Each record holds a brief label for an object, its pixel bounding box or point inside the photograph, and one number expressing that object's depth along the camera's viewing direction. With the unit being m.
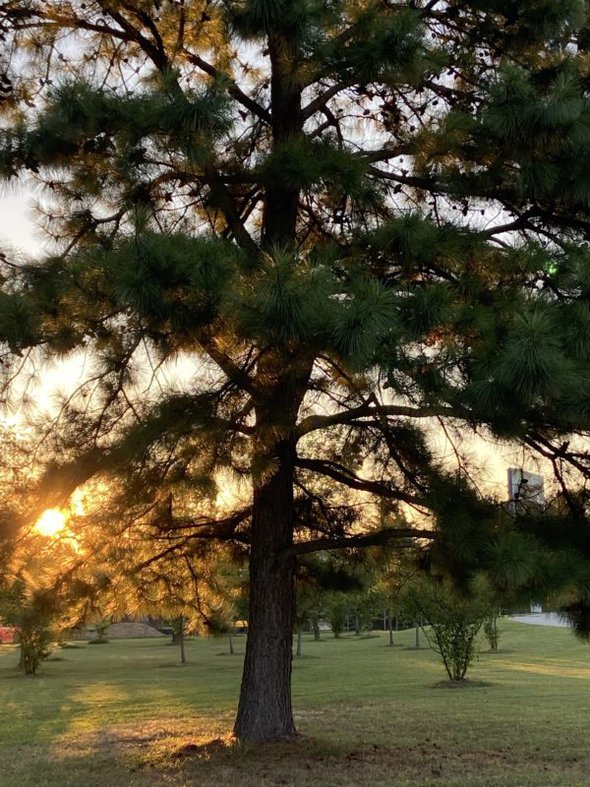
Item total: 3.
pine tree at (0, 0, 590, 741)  4.66
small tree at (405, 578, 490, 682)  15.64
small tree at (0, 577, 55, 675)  7.41
